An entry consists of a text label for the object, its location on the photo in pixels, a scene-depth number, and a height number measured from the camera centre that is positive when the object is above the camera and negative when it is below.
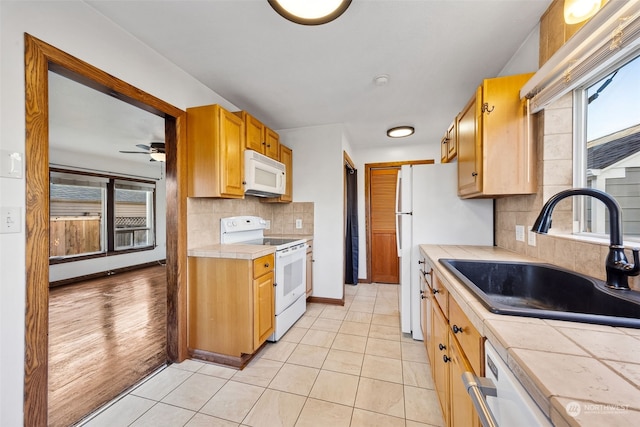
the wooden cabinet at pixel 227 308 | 1.95 -0.76
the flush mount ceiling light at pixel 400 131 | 3.41 +1.11
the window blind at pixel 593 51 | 0.92 +0.67
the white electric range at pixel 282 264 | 2.35 -0.52
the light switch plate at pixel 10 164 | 1.09 +0.21
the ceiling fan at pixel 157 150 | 3.53 +0.87
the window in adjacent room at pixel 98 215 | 4.37 -0.05
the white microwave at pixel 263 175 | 2.39 +0.39
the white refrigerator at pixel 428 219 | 2.20 -0.07
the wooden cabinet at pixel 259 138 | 2.42 +0.79
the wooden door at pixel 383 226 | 4.33 -0.25
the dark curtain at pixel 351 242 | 4.21 -0.50
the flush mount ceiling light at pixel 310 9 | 1.33 +1.10
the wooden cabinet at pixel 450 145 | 2.23 +0.65
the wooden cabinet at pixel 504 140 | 1.55 +0.44
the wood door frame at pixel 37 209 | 1.17 +0.02
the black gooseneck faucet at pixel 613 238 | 0.91 -0.10
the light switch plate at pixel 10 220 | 1.09 -0.03
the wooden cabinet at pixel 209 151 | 2.04 +0.50
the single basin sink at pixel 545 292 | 0.75 -0.34
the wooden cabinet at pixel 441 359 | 1.22 -0.79
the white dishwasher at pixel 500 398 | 0.49 -0.43
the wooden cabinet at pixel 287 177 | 3.22 +0.47
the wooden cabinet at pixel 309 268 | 3.16 -0.70
